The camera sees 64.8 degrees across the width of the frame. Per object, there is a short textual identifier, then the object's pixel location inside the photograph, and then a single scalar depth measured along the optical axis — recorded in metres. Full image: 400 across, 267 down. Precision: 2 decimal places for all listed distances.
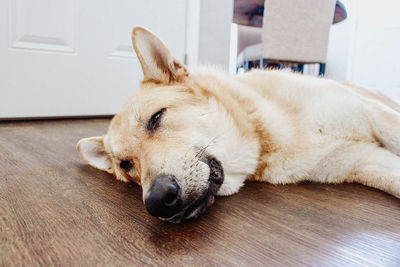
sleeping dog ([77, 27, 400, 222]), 0.41
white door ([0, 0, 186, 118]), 0.87
